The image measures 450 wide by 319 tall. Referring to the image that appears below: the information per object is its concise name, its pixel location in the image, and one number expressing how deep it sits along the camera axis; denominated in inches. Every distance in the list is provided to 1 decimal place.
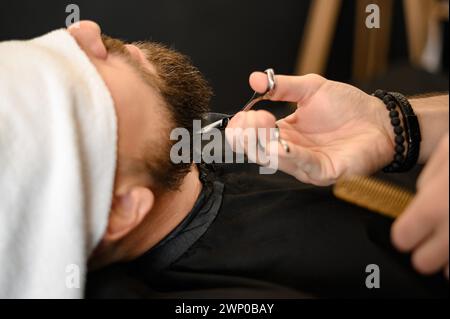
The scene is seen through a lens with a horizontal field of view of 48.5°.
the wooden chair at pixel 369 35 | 79.5
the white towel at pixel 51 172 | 29.7
